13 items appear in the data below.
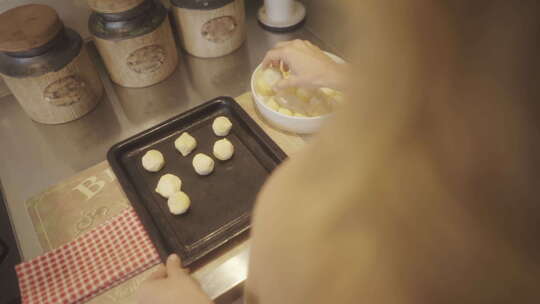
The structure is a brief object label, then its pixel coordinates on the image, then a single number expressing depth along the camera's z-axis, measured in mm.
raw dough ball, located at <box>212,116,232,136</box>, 734
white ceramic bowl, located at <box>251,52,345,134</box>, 706
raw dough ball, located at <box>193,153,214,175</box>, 681
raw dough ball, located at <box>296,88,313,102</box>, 737
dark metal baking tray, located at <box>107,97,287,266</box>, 608
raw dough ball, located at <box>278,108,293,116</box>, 729
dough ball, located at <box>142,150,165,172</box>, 687
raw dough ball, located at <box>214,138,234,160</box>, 703
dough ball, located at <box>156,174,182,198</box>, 654
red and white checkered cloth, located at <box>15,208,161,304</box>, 568
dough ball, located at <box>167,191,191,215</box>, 631
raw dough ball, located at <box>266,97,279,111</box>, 744
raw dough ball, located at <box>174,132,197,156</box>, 715
